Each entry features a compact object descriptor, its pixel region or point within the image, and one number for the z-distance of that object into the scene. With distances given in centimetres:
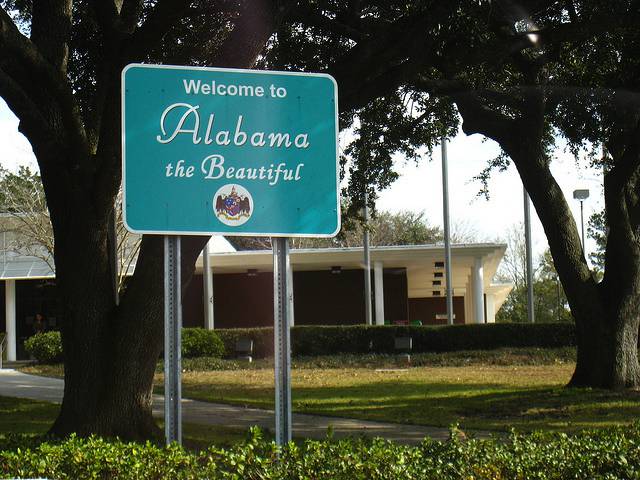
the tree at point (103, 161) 1024
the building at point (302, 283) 3572
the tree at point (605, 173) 1620
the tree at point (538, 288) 7112
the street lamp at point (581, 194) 3816
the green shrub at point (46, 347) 2786
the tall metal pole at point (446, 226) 3377
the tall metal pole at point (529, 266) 3272
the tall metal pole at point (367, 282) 3338
